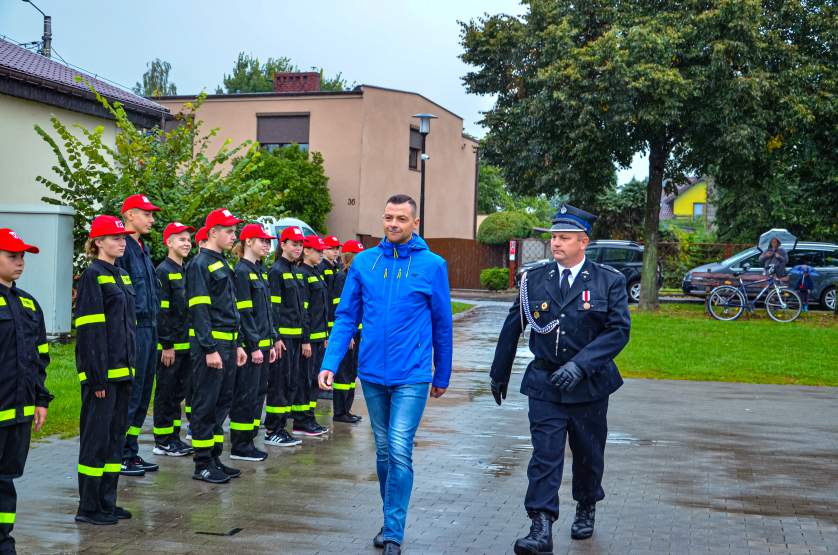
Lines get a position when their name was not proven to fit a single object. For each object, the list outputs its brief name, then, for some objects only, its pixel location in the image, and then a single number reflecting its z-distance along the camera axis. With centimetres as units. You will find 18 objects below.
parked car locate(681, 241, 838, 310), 2844
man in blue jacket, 616
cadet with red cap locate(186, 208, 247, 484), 804
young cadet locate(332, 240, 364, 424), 1112
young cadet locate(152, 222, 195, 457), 905
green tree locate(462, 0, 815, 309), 2452
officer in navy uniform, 632
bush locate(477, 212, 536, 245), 4369
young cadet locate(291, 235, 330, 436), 1055
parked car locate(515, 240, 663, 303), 3106
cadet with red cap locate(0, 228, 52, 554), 565
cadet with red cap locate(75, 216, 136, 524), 670
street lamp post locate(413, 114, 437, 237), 2463
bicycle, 2403
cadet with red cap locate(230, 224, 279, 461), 881
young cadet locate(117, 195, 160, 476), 796
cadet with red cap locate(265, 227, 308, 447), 979
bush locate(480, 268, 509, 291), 4128
